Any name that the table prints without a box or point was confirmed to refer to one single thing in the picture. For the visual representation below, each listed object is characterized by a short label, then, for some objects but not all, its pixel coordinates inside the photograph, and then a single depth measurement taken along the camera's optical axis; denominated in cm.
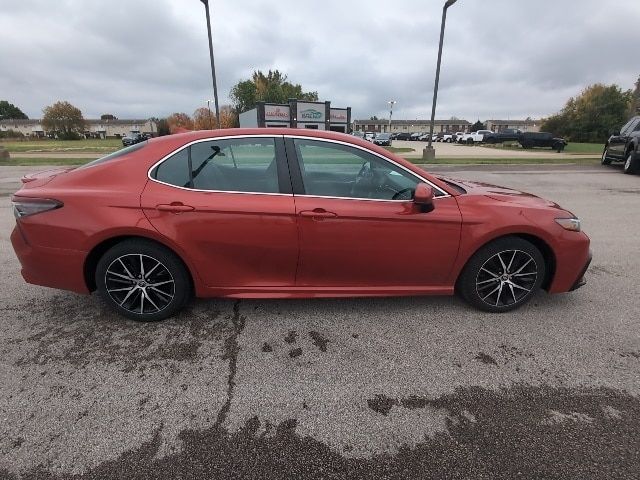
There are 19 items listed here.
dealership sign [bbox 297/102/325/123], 3681
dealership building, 3522
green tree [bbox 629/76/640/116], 4052
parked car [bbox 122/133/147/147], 3998
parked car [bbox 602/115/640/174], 1273
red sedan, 285
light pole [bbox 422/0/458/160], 1610
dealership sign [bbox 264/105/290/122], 3556
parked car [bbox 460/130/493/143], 4966
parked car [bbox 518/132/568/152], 3509
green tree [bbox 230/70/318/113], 7112
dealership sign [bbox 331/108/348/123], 3928
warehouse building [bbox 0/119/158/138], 10295
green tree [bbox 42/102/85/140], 8731
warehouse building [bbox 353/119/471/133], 12394
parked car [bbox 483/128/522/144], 4272
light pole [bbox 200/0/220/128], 1716
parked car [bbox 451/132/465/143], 5721
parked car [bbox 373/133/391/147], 3844
